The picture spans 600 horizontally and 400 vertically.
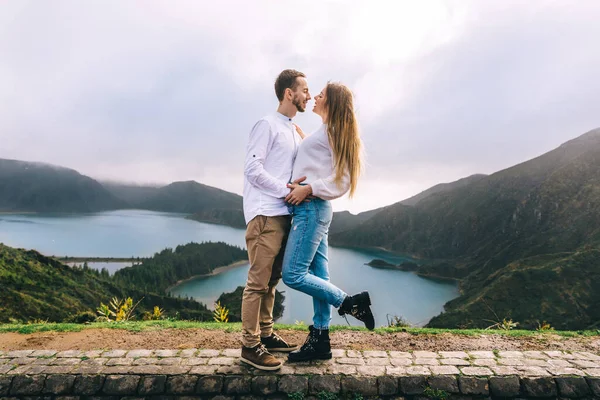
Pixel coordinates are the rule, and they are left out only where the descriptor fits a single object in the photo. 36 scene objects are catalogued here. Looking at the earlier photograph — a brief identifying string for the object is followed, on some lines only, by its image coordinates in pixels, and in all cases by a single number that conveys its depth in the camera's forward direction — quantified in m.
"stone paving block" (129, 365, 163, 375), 3.97
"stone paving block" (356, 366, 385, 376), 3.90
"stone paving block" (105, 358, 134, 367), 4.21
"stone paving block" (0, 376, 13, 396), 3.97
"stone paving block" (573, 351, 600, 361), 4.42
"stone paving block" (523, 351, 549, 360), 4.43
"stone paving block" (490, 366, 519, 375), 3.94
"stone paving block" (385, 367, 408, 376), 3.89
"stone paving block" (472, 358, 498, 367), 4.15
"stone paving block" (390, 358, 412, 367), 4.13
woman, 3.62
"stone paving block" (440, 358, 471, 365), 4.21
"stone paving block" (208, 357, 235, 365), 4.12
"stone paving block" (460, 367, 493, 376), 3.93
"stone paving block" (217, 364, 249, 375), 3.87
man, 3.64
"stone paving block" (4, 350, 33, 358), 4.55
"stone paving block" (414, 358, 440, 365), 4.18
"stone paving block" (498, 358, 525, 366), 4.21
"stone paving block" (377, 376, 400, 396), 3.77
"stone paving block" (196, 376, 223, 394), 3.79
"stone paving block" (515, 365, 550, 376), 3.93
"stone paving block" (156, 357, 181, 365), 4.18
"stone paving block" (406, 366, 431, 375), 3.90
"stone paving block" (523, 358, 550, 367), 4.18
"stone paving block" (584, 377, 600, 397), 3.78
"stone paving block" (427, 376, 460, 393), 3.79
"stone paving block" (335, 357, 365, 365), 4.15
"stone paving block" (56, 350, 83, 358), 4.48
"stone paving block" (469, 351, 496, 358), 4.43
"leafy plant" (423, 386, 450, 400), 3.74
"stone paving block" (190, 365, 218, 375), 3.90
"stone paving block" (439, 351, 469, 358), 4.43
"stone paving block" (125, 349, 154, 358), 4.43
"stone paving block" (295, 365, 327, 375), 3.84
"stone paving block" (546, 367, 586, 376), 3.96
